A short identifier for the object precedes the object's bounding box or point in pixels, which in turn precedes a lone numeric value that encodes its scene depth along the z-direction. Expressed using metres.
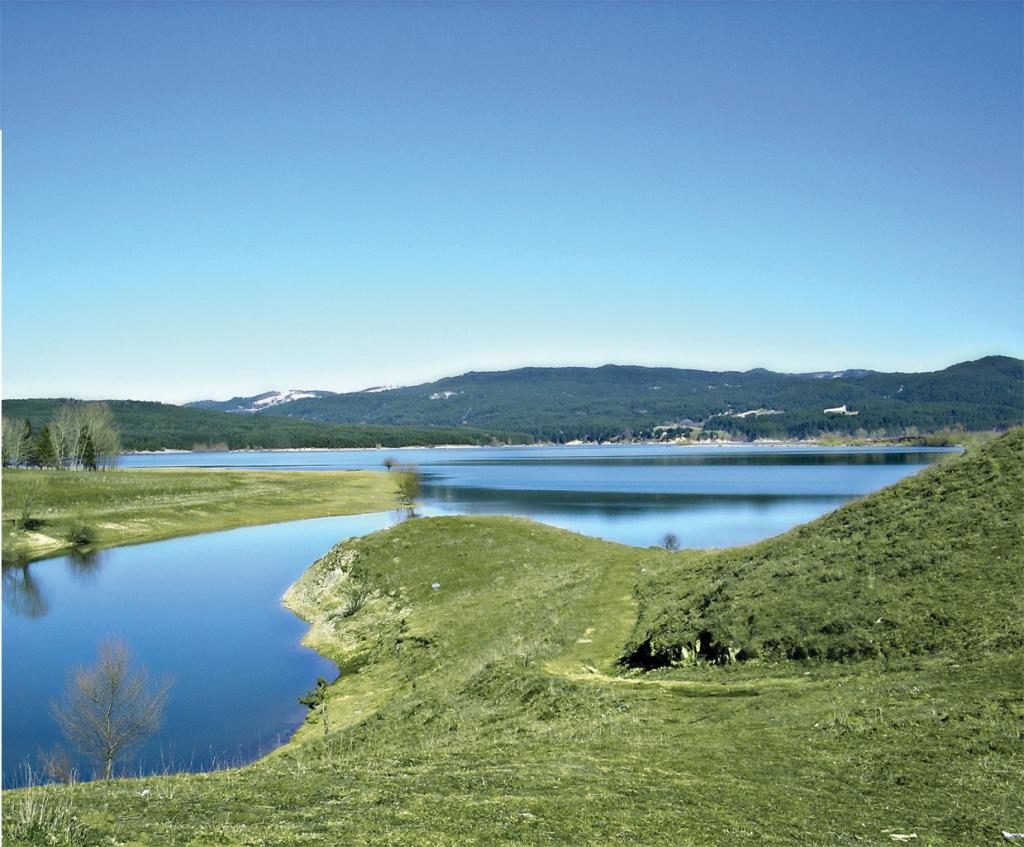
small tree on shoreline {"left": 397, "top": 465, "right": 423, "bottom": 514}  124.52
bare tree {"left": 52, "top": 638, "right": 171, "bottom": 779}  27.81
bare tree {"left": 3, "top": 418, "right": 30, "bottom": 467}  135.62
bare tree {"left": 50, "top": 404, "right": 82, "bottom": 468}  132.62
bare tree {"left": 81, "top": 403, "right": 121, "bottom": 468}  134.62
